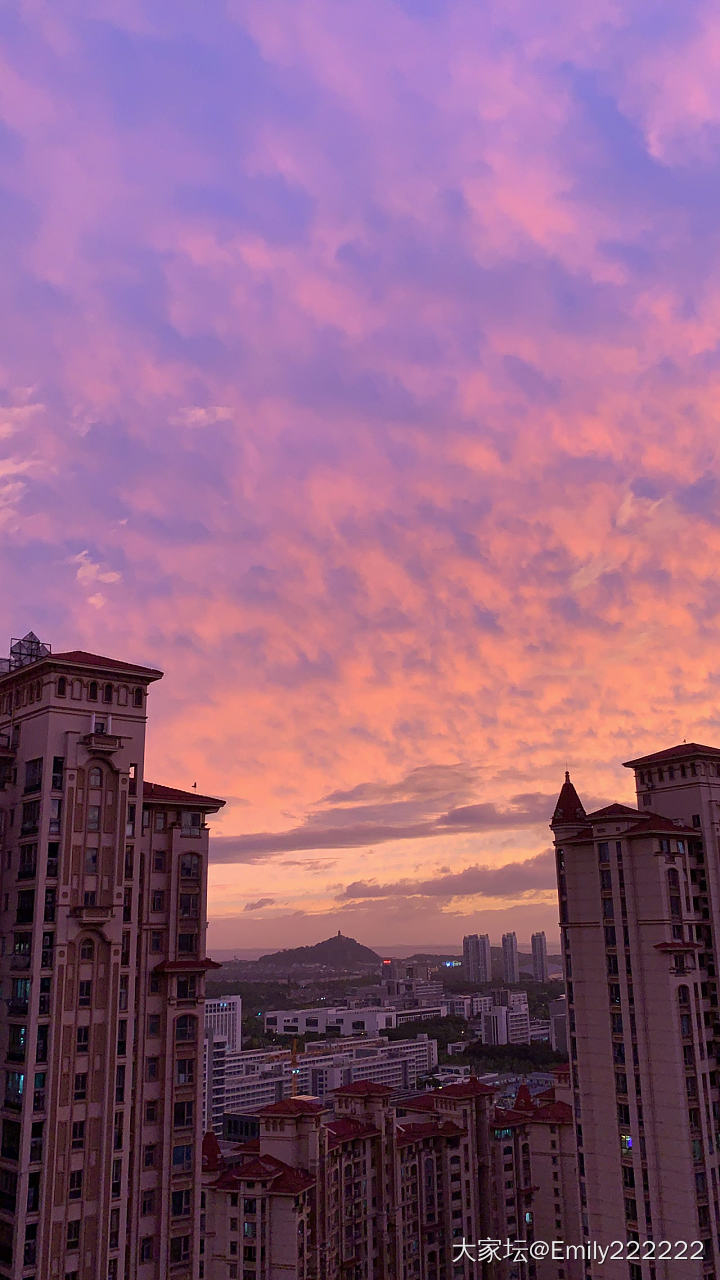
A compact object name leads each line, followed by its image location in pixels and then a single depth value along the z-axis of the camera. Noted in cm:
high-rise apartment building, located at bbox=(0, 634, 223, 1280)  5138
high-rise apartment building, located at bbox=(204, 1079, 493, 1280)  8438
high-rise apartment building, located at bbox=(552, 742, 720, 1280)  7125
